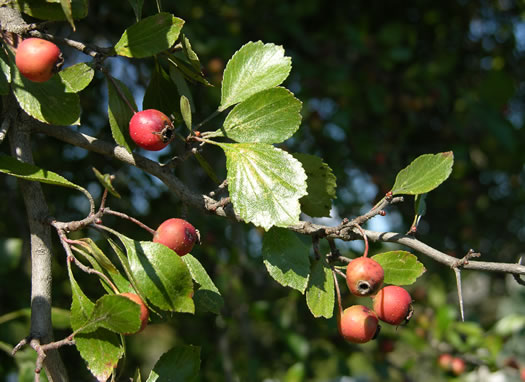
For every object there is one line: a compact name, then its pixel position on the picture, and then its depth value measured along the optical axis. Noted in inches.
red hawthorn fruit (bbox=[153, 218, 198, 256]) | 14.5
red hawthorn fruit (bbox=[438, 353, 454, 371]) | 31.2
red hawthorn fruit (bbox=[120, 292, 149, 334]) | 14.2
